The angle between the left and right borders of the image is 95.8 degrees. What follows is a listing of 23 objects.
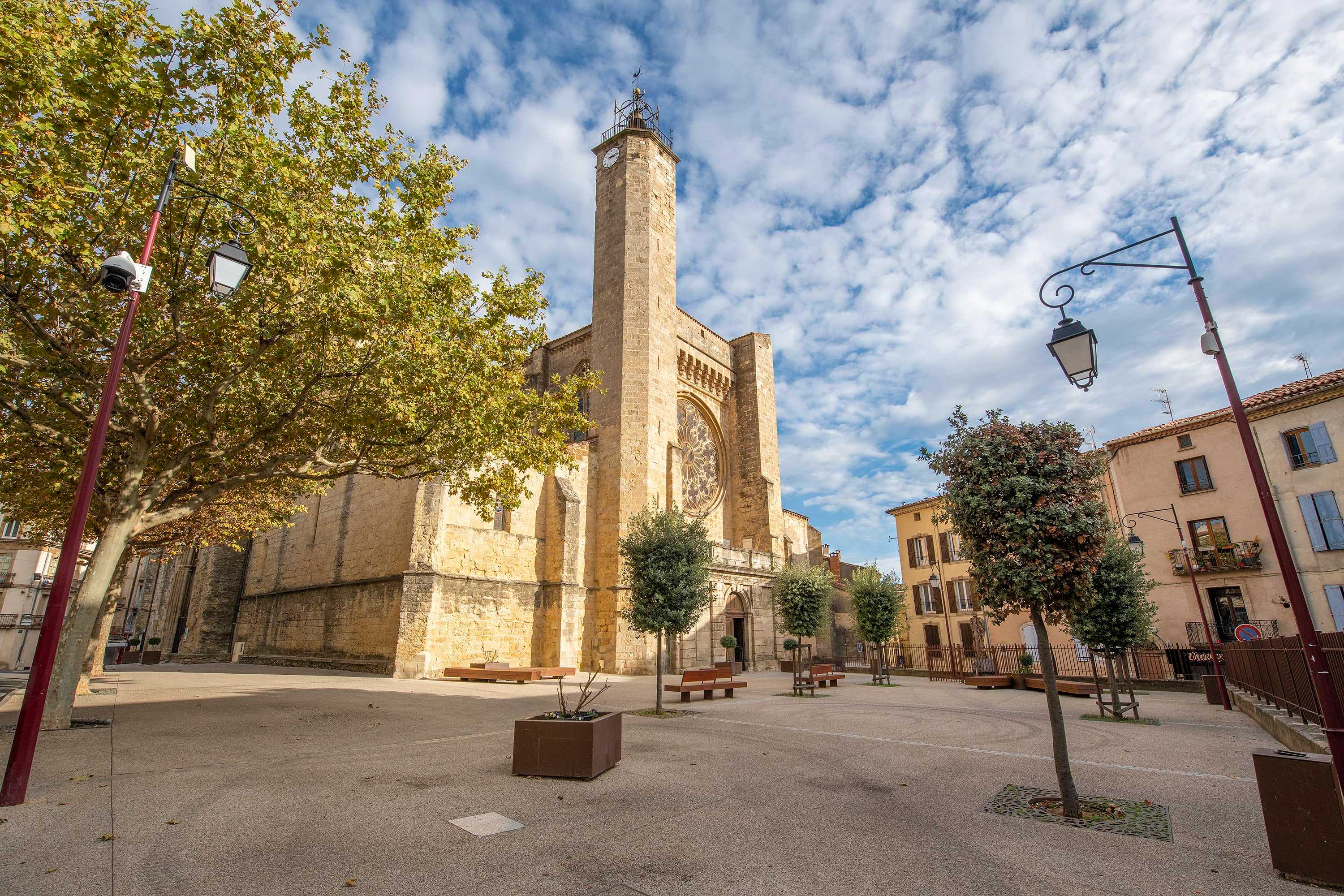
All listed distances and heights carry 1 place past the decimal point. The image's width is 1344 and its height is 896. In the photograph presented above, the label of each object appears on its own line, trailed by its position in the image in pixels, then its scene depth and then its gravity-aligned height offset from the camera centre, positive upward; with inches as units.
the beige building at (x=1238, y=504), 722.8 +147.5
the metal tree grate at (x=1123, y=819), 183.5 -59.5
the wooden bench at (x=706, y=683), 537.0 -46.3
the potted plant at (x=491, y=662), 699.4 -31.4
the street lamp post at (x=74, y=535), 186.5 +34.4
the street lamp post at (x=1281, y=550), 155.9 +19.7
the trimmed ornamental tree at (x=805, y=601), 751.1 +33.7
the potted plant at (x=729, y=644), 839.1 -17.0
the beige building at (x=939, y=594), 1061.1 +61.5
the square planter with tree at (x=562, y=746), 232.5 -41.8
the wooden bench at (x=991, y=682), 689.0 -60.5
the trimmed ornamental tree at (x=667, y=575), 495.2 +44.9
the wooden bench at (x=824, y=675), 663.1 -49.1
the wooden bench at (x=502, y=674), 661.9 -41.4
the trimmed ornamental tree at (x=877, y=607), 812.6 +28.5
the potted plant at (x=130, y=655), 1143.0 -25.4
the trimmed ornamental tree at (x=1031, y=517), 222.1 +39.2
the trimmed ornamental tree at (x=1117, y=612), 463.2 +9.0
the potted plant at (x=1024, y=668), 680.4 -49.8
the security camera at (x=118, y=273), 202.8 +119.4
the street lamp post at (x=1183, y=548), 498.9 +72.4
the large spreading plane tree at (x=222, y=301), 278.8 +179.9
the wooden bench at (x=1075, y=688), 578.6 -59.5
